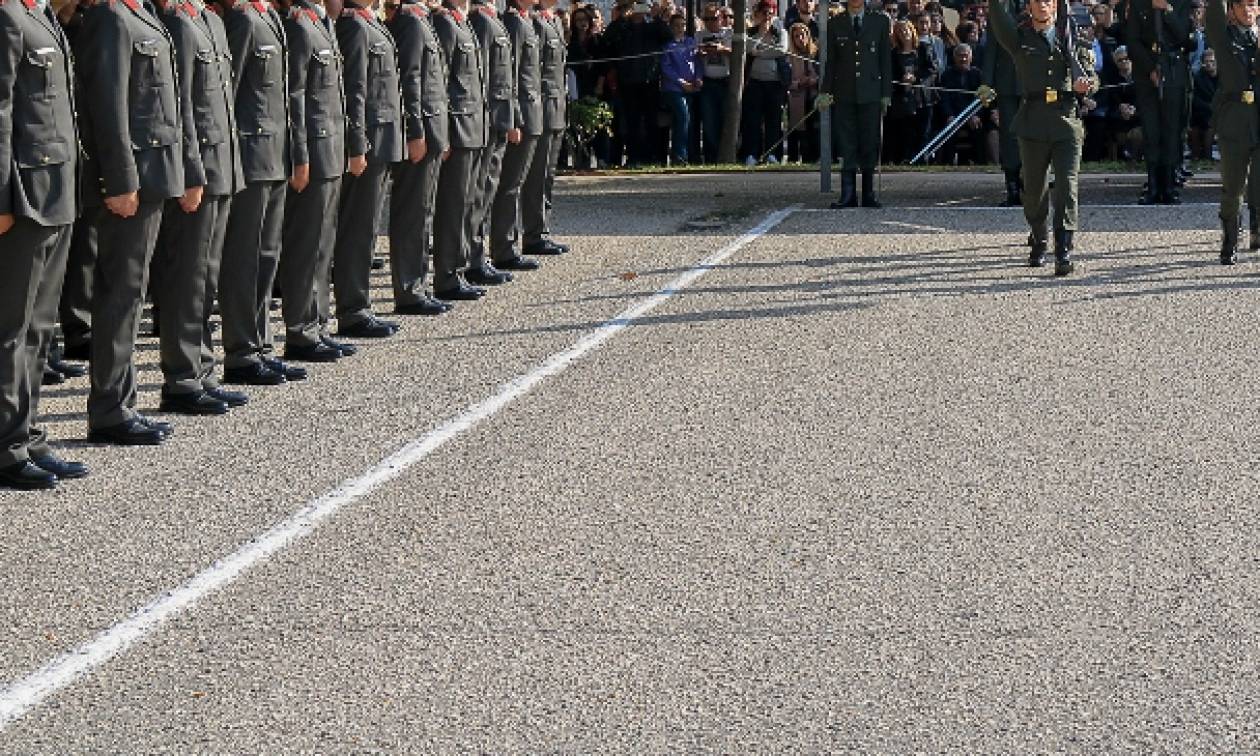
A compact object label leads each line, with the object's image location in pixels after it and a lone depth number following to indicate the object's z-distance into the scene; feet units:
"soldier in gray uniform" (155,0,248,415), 32.48
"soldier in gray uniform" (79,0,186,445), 30.63
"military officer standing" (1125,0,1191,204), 66.44
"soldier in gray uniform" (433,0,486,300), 46.37
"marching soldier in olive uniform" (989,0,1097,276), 50.83
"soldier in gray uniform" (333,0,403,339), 40.22
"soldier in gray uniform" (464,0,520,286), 49.06
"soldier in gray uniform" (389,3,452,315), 43.34
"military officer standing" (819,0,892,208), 67.41
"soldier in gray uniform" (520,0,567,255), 53.78
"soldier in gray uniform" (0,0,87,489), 27.78
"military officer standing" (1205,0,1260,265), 52.06
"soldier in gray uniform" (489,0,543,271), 51.93
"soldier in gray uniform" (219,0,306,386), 35.42
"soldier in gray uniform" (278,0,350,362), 37.17
